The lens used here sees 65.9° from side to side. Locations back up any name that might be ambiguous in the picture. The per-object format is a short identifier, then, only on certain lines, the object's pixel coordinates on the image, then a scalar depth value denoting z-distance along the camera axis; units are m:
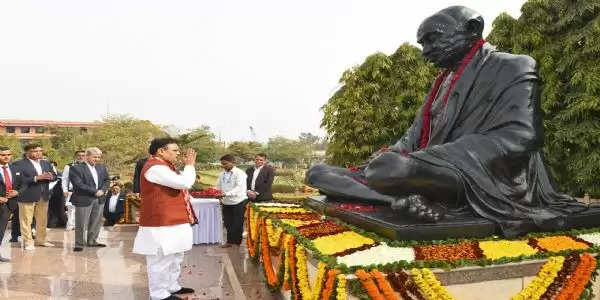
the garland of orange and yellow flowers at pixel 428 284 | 2.58
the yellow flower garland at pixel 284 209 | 4.77
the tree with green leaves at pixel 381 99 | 17.58
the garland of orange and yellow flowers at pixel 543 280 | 2.83
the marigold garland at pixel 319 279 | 2.64
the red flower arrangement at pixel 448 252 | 2.75
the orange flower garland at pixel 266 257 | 4.16
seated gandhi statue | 3.18
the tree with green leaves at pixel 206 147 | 43.19
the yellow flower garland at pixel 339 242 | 2.93
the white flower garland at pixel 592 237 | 3.22
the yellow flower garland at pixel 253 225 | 5.26
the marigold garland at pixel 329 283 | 2.51
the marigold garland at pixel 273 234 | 3.90
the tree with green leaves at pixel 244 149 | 49.25
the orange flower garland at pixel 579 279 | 2.85
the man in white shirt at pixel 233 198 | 6.86
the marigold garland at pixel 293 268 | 3.26
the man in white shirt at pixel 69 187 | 7.52
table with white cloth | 7.08
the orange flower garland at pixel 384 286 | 2.48
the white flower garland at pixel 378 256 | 2.64
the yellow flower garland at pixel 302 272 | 3.11
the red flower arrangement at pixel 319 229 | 3.37
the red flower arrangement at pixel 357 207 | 3.75
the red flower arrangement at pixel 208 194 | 7.49
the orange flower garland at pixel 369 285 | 2.44
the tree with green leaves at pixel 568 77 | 11.32
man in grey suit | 6.76
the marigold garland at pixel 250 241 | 5.53
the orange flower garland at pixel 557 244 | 3.03
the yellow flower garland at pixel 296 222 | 3.86
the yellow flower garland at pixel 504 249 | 2.87
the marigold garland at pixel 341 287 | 2.47
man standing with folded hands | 3.91
